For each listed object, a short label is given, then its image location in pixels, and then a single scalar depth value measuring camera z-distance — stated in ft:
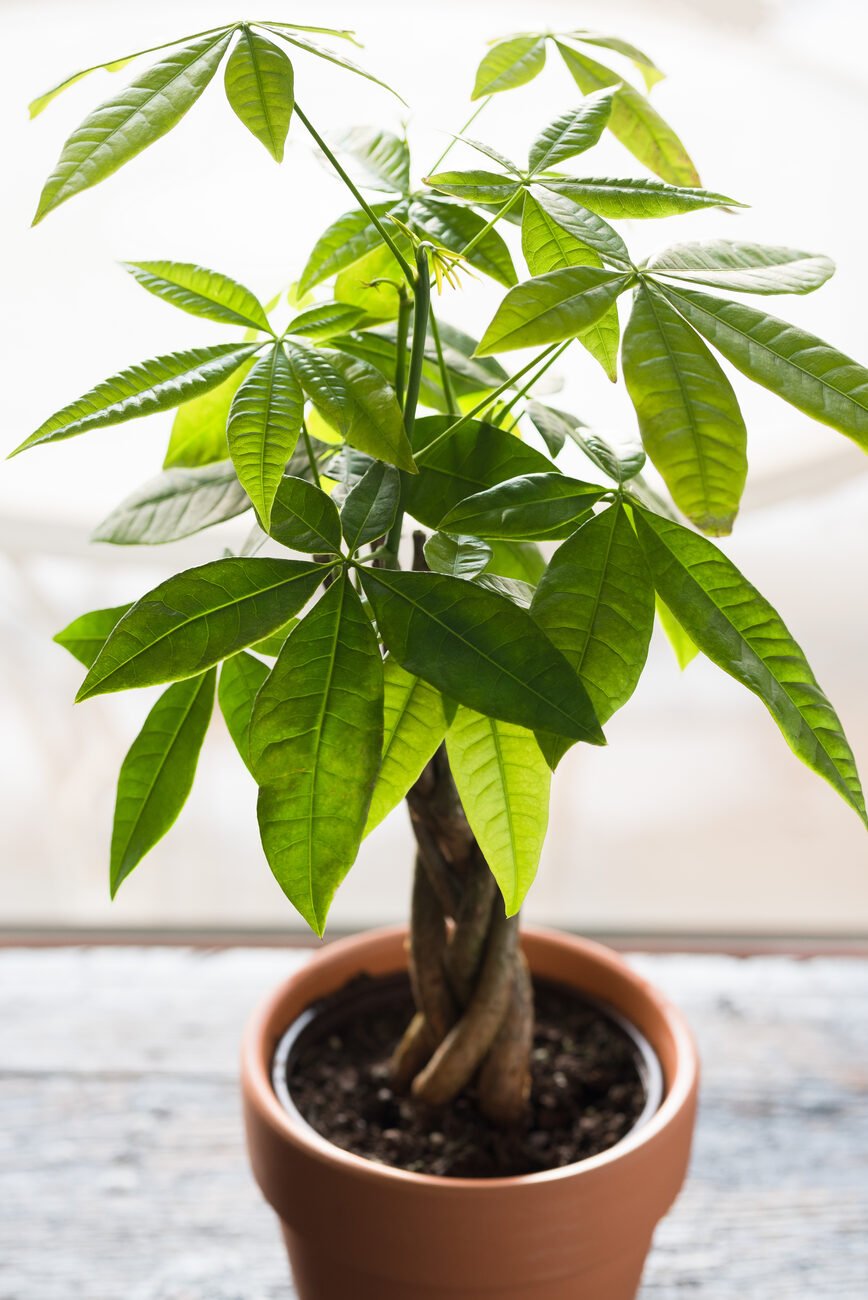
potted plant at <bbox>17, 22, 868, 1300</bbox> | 1.64
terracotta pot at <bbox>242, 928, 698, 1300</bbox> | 2.19
